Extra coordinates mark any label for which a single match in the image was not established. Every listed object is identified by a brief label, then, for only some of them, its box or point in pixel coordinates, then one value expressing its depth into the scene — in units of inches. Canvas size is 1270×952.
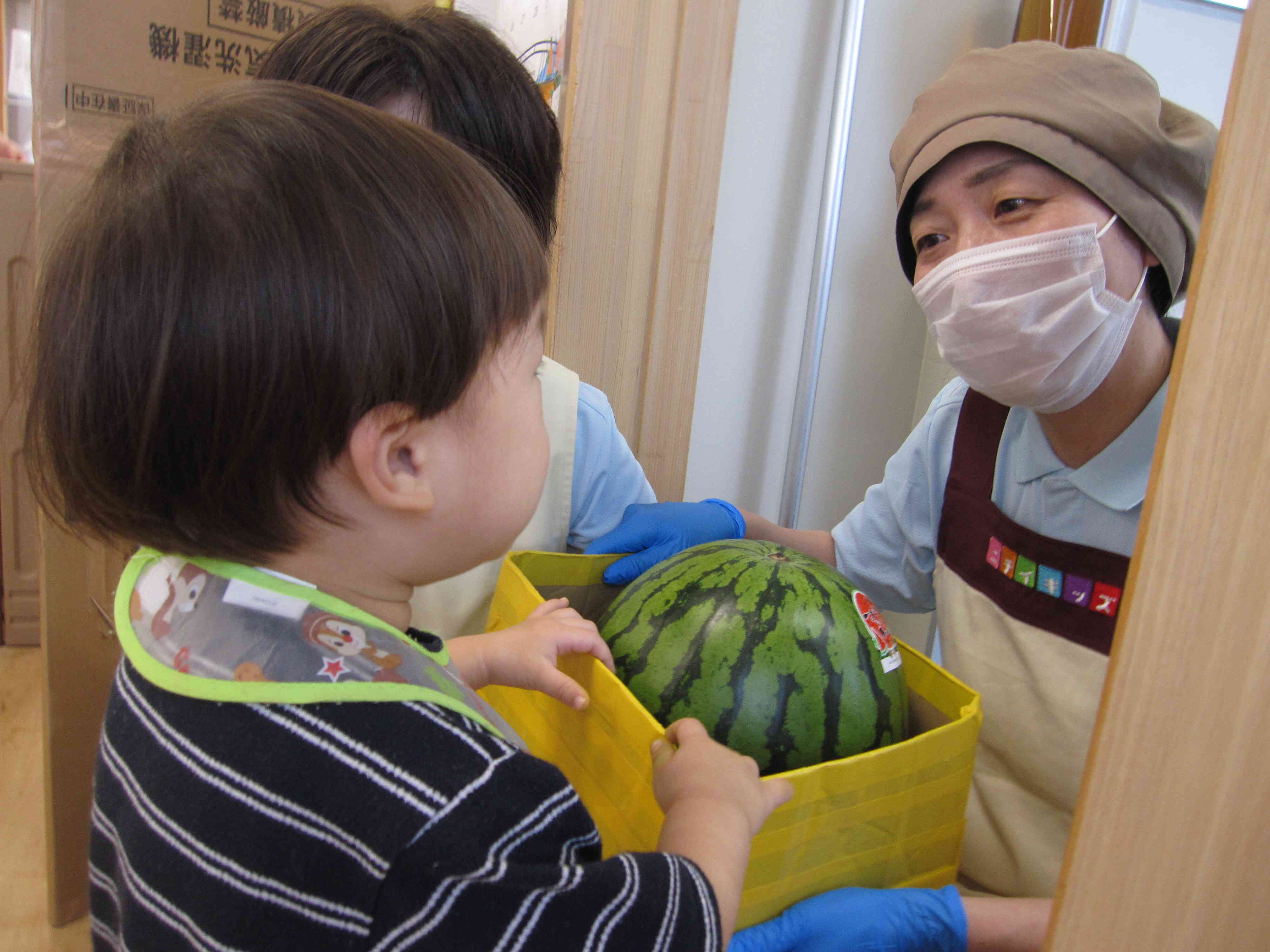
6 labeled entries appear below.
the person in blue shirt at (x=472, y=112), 37.0
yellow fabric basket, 23.2
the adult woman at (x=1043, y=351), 36.3
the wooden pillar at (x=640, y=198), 57.4
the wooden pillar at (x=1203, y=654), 14.1
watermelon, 27.9
